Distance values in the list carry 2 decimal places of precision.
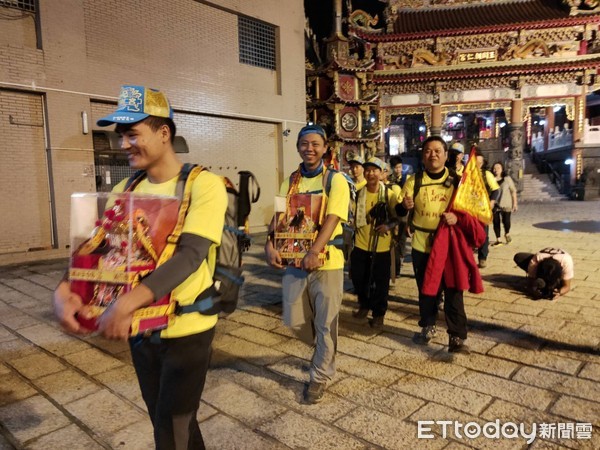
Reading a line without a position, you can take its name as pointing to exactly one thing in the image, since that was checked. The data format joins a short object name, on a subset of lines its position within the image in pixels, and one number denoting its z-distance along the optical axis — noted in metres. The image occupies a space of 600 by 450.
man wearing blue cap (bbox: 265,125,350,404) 3.08
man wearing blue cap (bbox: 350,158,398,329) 4.83
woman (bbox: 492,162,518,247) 8.95
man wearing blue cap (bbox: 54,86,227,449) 1.61
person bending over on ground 5.75
